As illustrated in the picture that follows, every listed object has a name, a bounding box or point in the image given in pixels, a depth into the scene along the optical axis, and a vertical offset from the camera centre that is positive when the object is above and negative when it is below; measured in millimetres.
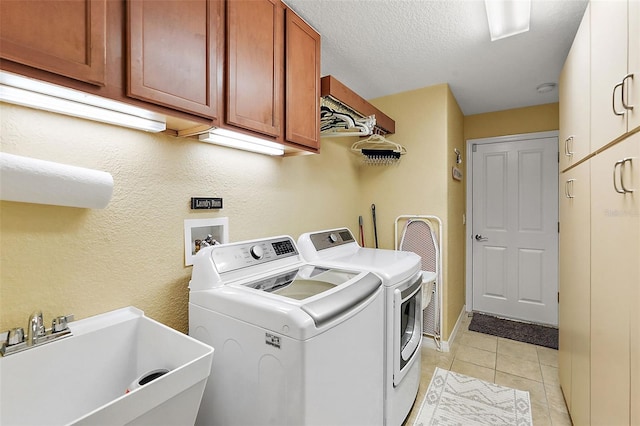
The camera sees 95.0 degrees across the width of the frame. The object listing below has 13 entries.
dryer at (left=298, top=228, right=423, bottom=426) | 1563 -514
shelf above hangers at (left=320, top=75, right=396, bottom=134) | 1962 +835
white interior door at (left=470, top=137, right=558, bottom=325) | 3279 -207
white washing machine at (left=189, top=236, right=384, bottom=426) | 1006 -495
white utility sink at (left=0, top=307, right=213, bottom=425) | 792 -506
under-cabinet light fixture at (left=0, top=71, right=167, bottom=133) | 825 +360
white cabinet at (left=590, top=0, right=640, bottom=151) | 957 +533
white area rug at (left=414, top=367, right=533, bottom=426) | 1854 -1310
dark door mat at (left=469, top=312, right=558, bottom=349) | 2926 -1282
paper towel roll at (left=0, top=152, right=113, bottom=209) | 833 +95
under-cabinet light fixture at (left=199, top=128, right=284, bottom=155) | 1378 +376
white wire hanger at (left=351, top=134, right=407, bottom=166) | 2736 +594
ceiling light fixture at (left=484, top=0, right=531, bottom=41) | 1586 +1123
